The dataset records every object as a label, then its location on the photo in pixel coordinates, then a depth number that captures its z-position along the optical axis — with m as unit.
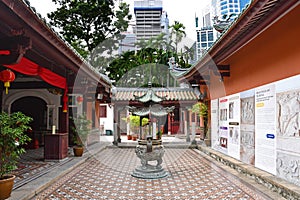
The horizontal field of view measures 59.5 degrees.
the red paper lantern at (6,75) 4.35
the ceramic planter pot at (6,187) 3.52
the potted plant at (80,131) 7.79
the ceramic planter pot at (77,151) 7.61
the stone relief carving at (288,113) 3.92
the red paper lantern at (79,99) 8.95
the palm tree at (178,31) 23.19
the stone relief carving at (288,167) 3.93
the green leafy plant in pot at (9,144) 3.55
